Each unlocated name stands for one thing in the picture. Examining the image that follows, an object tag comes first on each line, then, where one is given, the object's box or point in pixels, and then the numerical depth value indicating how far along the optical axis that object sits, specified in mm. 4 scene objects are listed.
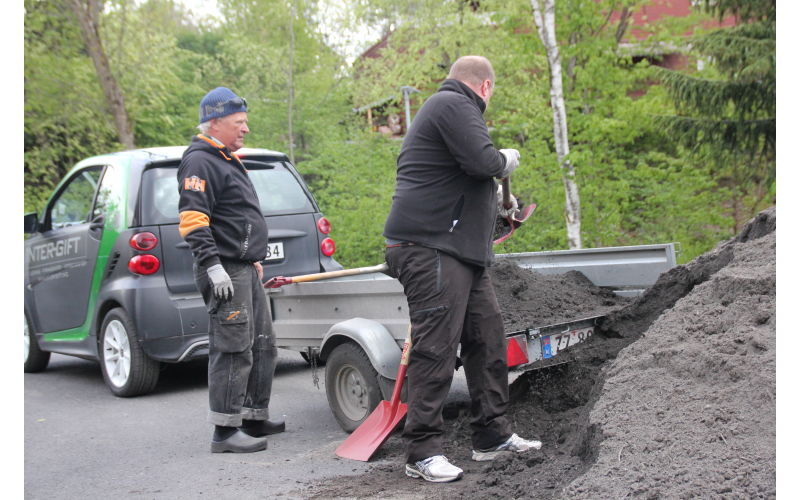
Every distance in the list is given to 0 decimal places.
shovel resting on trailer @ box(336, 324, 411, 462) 4660
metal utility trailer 4871
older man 5039
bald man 4270
